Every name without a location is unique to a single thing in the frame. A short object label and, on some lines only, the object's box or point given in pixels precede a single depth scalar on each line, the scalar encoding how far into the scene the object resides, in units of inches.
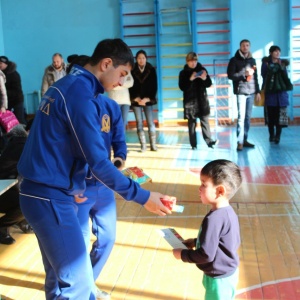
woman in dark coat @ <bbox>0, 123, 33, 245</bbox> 139.7
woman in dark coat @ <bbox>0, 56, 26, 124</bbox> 291.8
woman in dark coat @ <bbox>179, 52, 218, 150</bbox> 264.5
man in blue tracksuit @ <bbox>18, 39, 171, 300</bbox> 70.3
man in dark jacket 266.9
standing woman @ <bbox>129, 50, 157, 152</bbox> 266.2
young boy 74.5
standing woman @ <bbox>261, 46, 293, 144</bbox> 280.2
